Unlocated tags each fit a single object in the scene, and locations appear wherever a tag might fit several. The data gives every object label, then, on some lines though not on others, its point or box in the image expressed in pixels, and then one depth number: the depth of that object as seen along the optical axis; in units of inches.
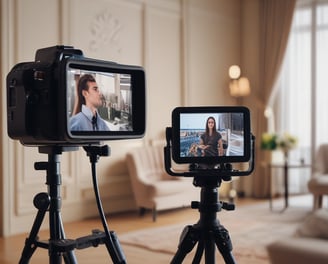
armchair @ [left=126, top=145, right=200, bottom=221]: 209.9
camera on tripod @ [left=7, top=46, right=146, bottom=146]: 83.4
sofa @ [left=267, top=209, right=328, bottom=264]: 66.4
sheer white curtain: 262.1
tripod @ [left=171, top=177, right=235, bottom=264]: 81.8
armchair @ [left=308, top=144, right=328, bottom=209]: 207.6
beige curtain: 262.5
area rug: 153.1
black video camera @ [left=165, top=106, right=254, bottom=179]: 81.8
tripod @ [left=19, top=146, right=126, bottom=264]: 90.1
